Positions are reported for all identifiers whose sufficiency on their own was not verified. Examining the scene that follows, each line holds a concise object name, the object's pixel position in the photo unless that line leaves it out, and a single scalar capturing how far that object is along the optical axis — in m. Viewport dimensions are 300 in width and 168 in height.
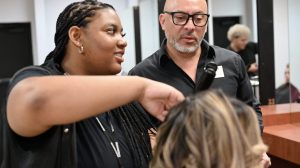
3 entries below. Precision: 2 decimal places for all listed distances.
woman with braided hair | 0.78
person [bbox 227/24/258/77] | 3.72
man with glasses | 1.81
